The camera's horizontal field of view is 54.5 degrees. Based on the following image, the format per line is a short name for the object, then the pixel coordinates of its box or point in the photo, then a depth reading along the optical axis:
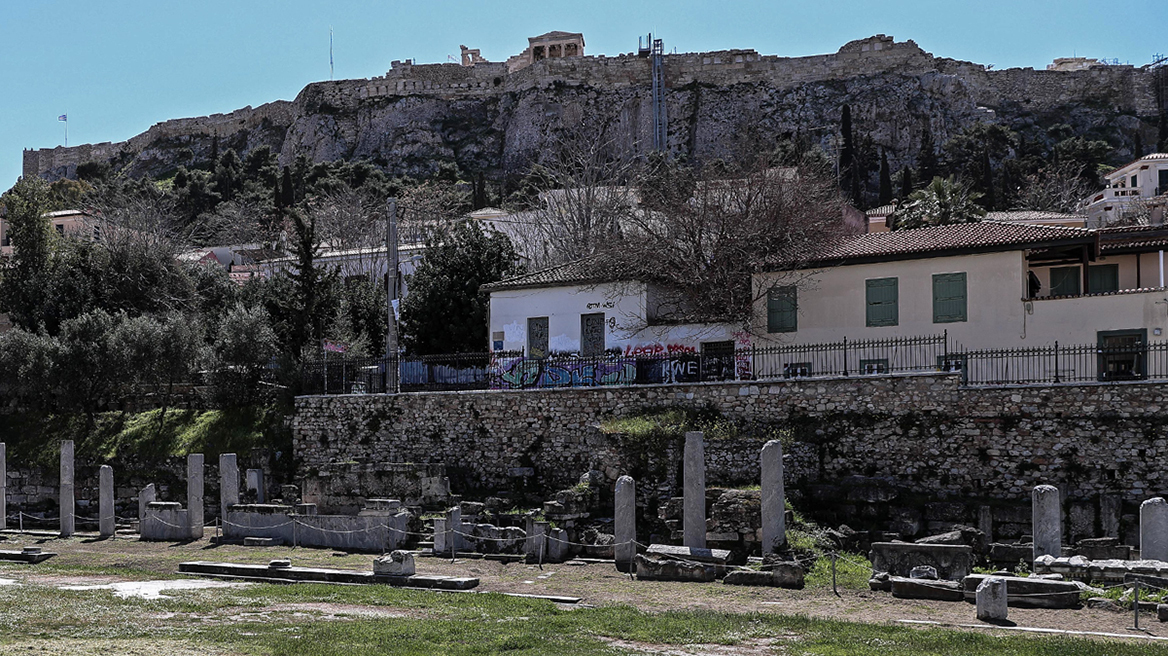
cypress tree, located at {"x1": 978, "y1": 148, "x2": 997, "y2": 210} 79.76
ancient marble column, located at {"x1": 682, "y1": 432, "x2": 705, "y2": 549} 23.92
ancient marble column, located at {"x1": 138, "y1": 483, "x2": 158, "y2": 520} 31.44
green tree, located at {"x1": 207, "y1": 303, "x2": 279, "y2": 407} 41.75
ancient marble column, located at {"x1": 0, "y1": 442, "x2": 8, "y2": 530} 35.00
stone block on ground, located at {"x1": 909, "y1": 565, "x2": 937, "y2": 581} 20.05
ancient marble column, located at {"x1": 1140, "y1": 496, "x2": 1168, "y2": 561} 20.20
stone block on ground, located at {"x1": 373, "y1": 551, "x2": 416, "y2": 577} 21.86
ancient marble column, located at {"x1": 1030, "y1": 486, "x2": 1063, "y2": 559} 20.98
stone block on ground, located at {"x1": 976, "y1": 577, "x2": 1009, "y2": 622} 17.05
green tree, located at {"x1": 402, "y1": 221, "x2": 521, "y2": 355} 43.91
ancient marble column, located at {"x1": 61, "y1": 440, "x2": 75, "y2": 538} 32.25
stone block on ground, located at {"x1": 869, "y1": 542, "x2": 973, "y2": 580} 20.38
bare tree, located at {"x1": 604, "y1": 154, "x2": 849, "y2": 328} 36.36
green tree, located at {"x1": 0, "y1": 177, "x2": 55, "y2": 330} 51.47
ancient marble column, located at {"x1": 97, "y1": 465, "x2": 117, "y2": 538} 31.58
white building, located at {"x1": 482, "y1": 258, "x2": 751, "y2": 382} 35.41
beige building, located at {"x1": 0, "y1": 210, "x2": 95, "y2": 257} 78.06
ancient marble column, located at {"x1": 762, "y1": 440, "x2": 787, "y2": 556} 23.00
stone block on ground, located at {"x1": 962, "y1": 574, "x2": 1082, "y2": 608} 17.92
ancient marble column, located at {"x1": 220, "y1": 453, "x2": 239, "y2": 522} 31.11
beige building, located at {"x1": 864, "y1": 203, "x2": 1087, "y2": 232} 59.69
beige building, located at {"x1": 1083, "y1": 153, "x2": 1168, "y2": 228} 62.21
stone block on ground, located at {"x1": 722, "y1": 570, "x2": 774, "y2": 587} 21.17
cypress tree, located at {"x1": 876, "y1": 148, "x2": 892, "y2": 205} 82.75
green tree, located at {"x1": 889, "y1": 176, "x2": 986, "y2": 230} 51.00
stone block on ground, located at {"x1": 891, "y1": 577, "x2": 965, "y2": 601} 18.98
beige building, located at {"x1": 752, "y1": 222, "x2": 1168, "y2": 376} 29.42
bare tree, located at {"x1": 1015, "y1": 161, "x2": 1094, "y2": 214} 76.00
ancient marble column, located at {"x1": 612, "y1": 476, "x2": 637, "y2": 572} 23.53
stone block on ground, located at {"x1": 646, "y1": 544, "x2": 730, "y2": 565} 22.31
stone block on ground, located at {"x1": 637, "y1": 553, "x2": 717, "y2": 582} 21.91
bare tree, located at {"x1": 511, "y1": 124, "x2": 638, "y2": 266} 51.94
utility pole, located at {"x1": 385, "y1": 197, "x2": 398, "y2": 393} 38.06
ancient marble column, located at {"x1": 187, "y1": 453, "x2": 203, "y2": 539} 30.22
